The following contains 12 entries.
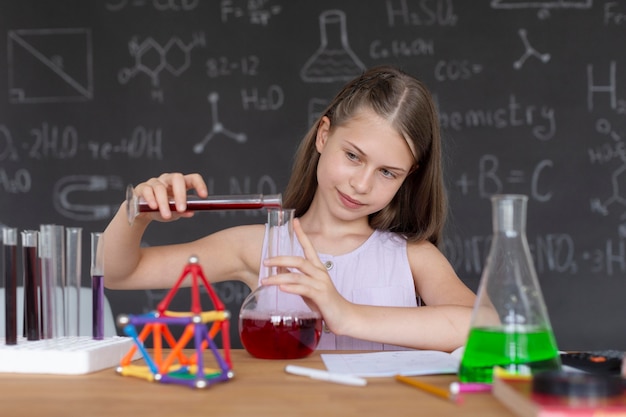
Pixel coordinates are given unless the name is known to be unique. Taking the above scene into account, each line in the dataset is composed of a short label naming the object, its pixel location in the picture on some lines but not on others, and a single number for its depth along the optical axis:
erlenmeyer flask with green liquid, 0.83
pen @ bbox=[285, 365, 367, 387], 0.87
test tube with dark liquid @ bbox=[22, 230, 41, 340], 1.04
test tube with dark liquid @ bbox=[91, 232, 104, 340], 1.08
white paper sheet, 0.93
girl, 1.58
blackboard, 3.06
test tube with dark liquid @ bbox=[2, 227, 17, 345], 1.01
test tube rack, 0.96
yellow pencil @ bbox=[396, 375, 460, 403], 0.79
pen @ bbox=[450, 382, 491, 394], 0.82
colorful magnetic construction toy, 0.84
